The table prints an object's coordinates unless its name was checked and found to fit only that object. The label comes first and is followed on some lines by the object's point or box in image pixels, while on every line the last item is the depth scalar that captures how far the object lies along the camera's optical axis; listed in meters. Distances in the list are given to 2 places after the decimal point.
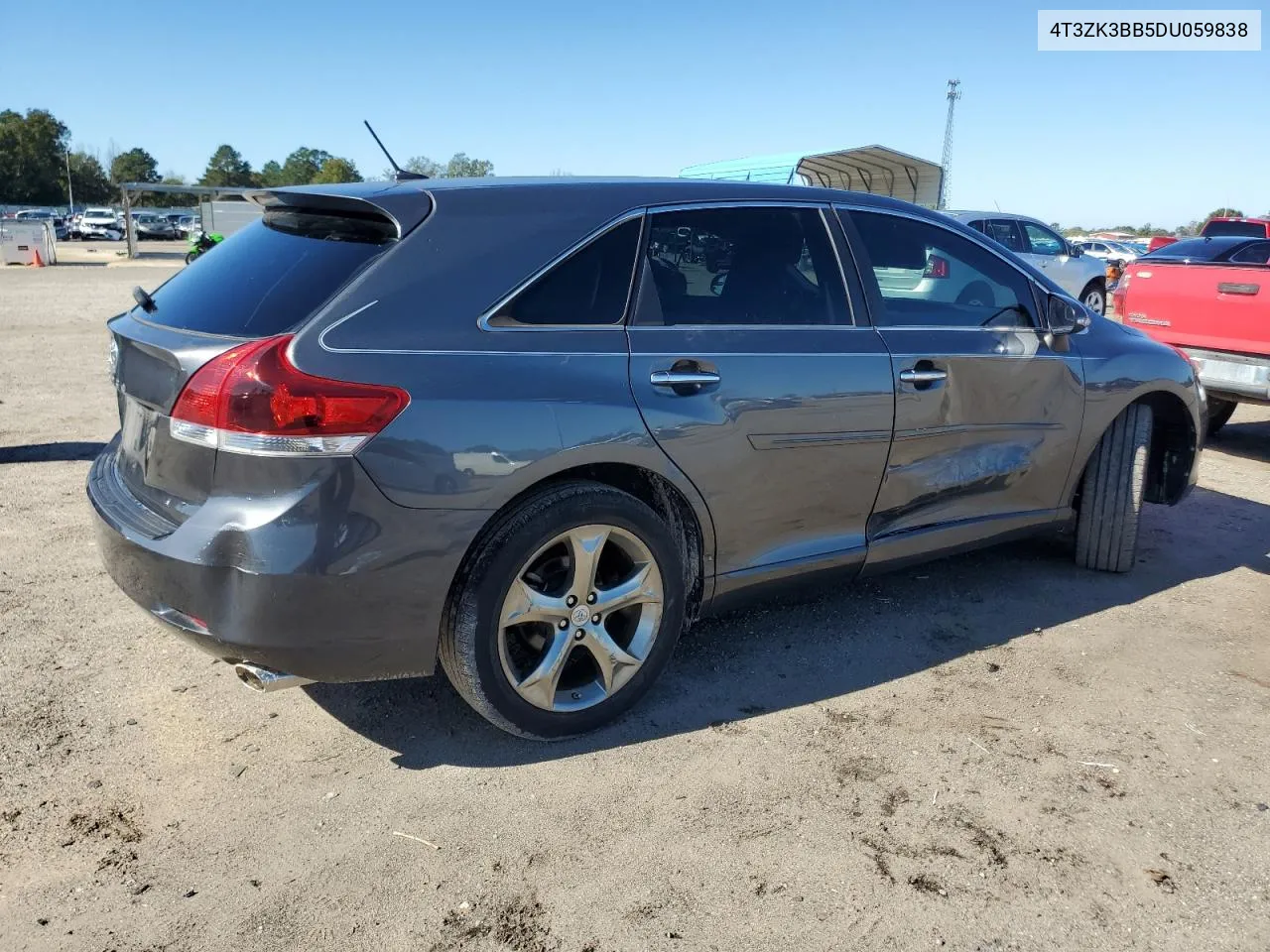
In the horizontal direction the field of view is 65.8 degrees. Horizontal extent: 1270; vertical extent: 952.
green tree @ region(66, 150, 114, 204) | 89.88
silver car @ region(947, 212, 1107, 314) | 14.99
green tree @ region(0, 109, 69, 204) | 79.56
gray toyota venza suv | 2.60
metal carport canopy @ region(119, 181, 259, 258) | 23.87
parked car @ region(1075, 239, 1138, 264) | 34.56
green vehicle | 20.73
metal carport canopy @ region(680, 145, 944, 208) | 20.84
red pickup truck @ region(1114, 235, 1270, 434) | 7.02
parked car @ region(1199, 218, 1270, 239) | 22.20
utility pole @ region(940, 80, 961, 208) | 62.50
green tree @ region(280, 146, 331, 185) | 85.84
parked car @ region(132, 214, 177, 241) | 55.50
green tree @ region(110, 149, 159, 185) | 97.50
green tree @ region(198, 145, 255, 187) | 90.19
